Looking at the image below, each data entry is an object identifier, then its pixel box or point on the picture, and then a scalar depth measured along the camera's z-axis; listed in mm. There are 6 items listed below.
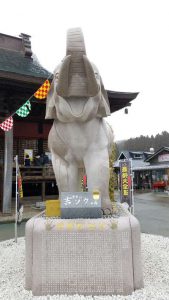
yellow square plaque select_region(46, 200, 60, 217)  3084
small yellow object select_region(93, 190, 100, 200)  2838
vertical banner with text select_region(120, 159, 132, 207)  5918
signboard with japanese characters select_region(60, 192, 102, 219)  2830
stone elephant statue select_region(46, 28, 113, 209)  2832
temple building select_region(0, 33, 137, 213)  8250
